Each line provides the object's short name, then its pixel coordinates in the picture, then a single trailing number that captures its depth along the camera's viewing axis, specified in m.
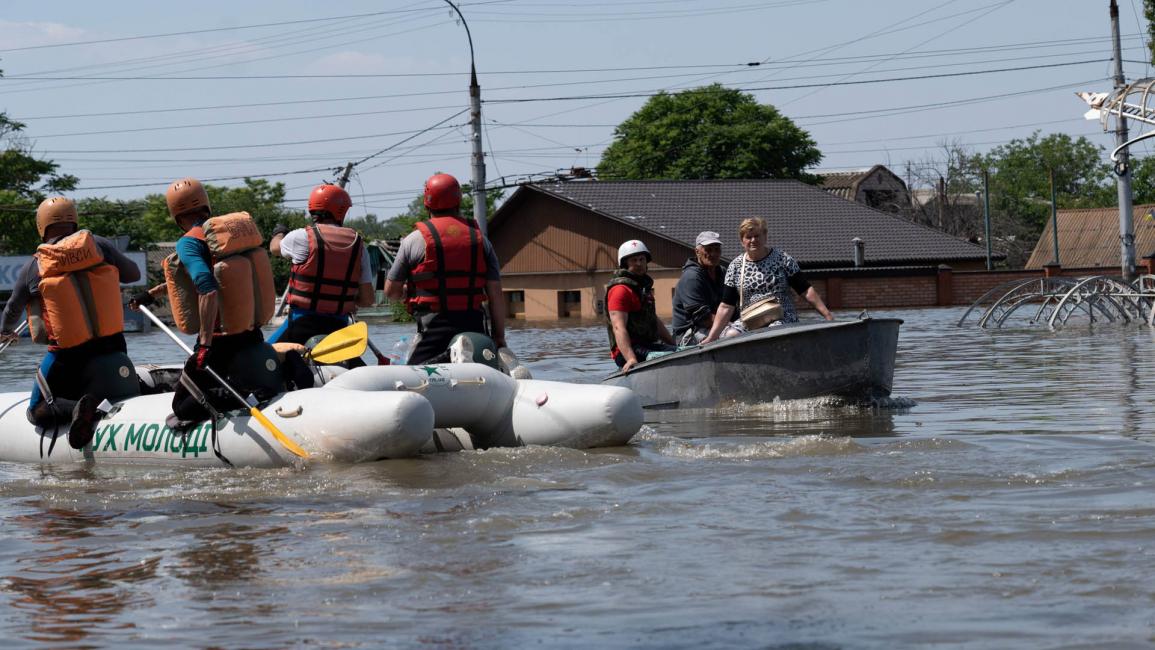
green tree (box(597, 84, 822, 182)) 77.44
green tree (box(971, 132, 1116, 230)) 125.31
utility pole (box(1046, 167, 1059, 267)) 74.81
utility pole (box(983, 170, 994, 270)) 70.12
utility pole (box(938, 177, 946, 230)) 97.81
